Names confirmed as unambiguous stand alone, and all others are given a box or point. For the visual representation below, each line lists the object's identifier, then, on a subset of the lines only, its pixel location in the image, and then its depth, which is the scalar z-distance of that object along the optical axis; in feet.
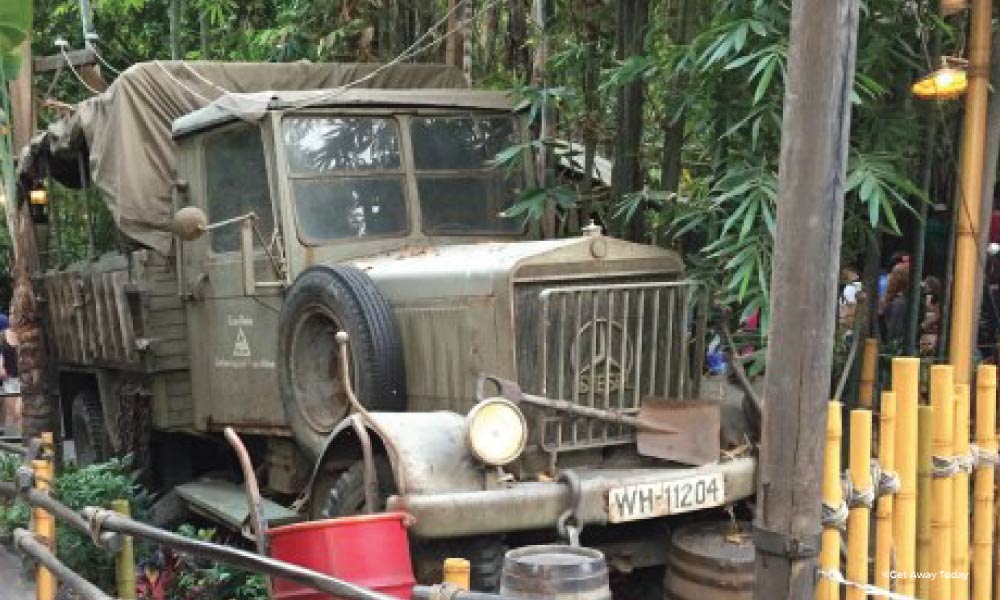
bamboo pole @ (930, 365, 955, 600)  12.66
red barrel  11.68
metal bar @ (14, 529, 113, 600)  12.29
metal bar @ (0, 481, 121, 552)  12.53
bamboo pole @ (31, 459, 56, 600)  15.19
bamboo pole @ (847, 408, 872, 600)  11.45
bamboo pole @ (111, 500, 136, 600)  13.29
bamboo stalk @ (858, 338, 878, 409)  17.92
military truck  13.97
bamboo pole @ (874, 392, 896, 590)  12.04
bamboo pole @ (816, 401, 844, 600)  11.05
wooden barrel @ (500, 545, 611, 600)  9.50
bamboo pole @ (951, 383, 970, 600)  13.04
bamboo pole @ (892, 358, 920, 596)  11.95
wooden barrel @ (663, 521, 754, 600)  14.02
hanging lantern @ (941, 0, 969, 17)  15.67
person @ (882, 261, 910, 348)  22.85
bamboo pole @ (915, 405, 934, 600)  12.67
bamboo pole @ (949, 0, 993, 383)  16.08
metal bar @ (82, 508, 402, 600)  8.72
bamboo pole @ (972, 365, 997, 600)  13.32
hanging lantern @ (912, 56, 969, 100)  15.30
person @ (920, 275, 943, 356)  21.76
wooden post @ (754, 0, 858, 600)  9.48
